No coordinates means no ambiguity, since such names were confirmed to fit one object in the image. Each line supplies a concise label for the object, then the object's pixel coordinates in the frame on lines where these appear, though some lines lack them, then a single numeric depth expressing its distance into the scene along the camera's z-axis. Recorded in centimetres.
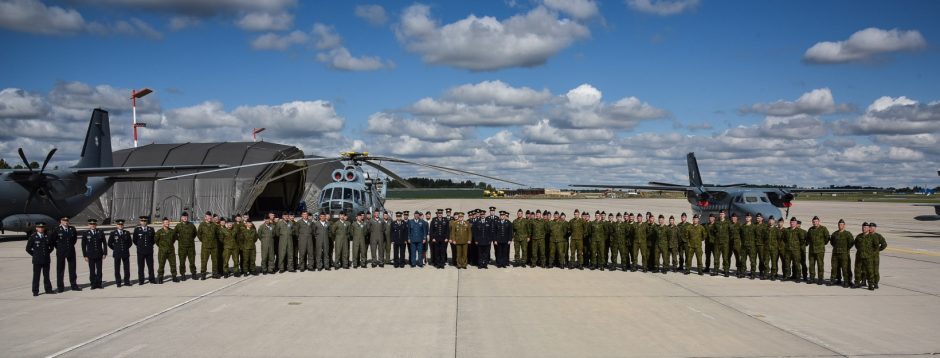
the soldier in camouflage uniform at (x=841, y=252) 1038
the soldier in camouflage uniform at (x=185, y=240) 1104
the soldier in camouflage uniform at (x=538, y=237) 1291
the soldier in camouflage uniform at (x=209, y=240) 1120
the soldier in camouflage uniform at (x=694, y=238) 1196
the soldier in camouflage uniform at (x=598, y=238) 1265
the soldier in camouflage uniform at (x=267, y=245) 1196
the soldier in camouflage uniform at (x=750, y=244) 1150
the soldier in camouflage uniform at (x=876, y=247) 1000
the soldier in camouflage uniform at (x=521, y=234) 1311
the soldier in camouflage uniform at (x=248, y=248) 1166
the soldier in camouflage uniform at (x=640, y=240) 1227
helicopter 1641
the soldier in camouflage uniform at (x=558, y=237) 1289
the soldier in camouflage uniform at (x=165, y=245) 1077
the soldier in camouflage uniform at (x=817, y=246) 1078
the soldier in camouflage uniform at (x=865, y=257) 1005
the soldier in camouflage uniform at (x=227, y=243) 1145
